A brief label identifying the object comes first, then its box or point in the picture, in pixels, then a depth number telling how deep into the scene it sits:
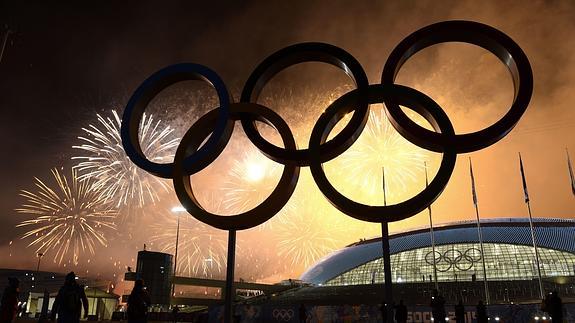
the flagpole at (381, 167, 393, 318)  16.80
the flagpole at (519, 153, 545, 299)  44.25
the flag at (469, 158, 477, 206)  47.96
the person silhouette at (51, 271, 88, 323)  10.77
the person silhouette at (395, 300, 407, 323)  22.75
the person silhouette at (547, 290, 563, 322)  17.16
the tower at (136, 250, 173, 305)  40.06
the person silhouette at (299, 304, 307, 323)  27.70
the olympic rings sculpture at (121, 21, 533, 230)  16.45
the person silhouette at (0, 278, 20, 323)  12.30
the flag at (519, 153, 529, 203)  44.25
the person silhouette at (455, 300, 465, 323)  21.30
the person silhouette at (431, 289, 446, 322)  21.27
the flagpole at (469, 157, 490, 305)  47.98
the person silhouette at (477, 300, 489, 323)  20.77
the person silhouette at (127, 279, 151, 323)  11.85
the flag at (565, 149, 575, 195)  43.78
